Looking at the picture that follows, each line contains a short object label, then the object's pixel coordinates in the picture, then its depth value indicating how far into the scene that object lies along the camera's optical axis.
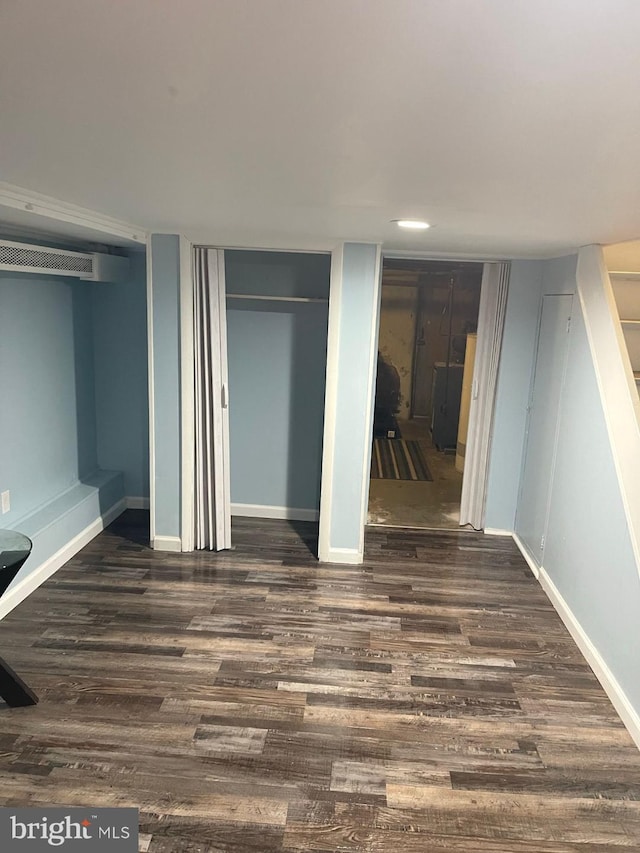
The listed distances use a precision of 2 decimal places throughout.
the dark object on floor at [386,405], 8.05
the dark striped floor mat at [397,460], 6.41
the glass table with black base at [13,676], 2.57
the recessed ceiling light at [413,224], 2.68
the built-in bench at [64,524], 3.60
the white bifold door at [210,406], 4.02
